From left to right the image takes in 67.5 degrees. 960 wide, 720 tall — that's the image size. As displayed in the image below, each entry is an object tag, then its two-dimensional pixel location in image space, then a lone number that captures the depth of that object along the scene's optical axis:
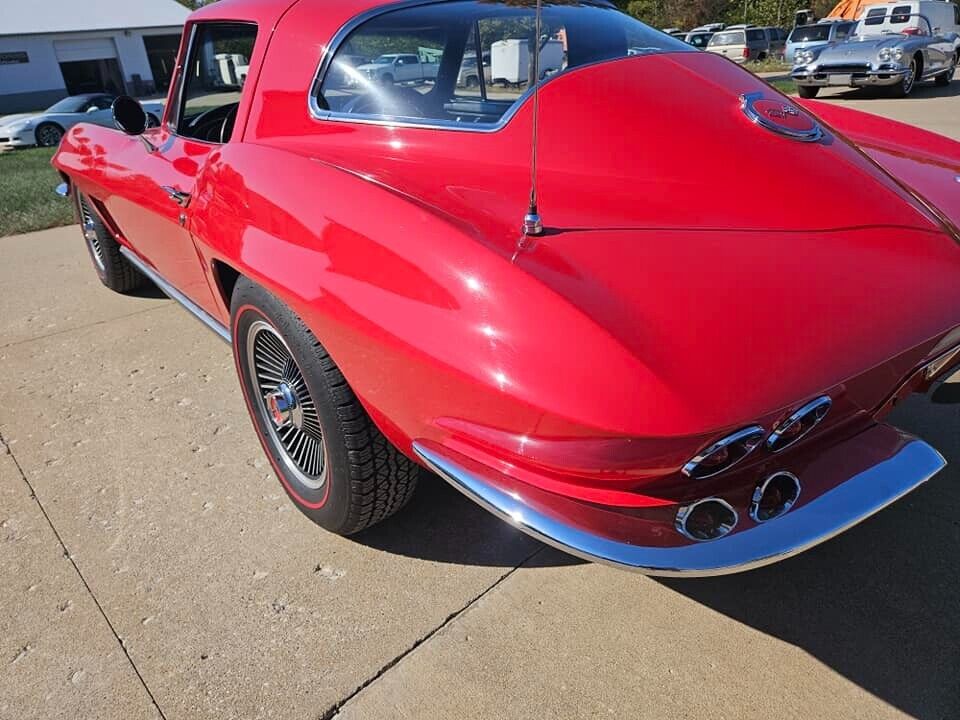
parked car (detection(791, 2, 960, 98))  12.59
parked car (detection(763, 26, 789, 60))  26.88
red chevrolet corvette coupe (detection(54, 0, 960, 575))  1.42
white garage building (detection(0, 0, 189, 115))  30.62
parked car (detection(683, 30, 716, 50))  25.56
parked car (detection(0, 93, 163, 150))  15.45
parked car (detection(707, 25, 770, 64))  23.03
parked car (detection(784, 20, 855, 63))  17.52
